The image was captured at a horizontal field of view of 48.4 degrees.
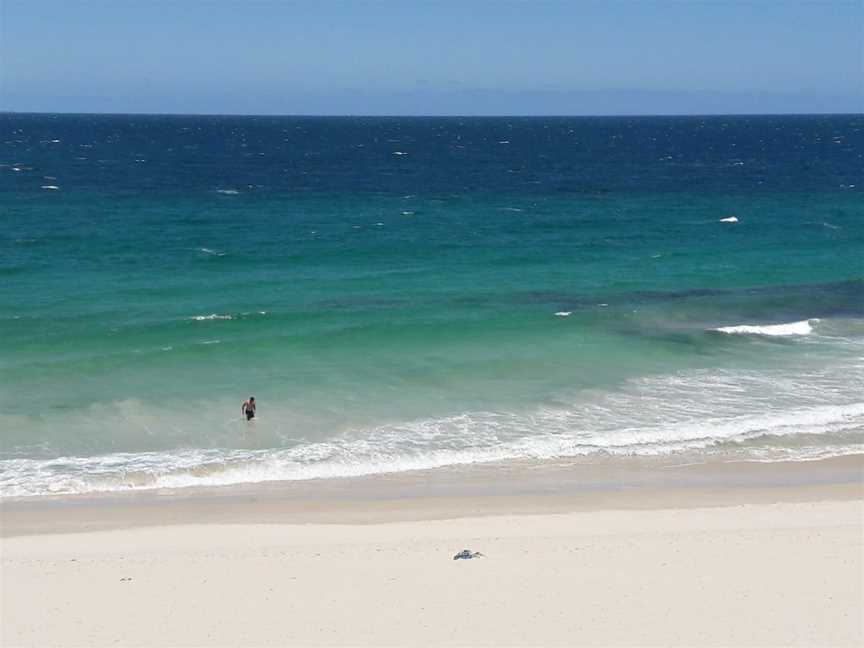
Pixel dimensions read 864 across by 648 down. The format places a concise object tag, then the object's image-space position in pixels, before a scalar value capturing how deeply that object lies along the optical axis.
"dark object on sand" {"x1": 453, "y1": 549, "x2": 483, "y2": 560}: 16.95
